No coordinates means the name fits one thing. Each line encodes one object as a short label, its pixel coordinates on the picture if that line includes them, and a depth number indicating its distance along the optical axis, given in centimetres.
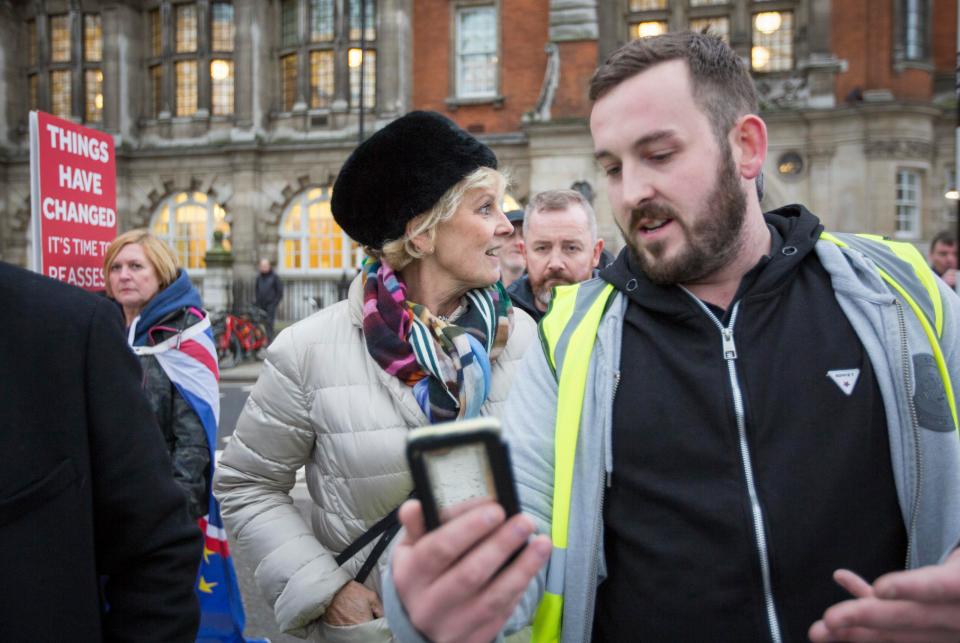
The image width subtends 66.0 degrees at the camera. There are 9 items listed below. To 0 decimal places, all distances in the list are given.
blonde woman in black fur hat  216
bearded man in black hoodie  142
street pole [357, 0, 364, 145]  1623
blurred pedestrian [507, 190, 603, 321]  367
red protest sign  389
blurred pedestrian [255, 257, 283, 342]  1773
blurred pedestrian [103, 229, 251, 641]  354
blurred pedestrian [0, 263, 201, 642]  135
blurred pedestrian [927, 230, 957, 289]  685
